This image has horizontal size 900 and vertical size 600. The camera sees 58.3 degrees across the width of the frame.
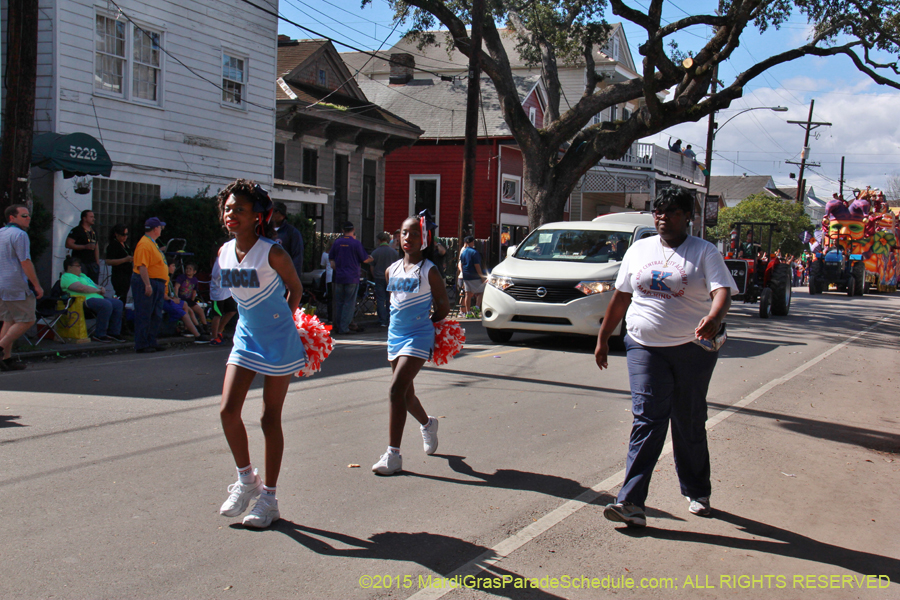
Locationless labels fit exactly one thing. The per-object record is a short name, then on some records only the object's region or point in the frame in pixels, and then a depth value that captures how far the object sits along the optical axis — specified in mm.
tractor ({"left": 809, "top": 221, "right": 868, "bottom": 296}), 32500
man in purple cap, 10805
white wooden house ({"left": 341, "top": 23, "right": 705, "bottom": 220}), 34594
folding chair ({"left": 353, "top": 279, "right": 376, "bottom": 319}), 16312
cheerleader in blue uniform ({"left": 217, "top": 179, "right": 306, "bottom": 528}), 4262
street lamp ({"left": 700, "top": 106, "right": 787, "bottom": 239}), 33594
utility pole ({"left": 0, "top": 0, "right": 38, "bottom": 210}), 10852
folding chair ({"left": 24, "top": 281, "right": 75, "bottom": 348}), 10930
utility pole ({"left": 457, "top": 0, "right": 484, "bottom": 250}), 18141
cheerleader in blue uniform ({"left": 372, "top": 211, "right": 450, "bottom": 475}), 5418
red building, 31453
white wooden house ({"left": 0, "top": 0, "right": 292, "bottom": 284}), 14148
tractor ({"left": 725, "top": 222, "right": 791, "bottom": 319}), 19375
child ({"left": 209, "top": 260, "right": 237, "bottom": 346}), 12082
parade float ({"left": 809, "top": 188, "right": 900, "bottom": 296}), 32688
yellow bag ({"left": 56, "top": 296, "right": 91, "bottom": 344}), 11164
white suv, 11688
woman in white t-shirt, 4543
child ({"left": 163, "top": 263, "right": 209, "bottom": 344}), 12133
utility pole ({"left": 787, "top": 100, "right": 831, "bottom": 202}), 53969
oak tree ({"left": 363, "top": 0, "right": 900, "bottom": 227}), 19109
